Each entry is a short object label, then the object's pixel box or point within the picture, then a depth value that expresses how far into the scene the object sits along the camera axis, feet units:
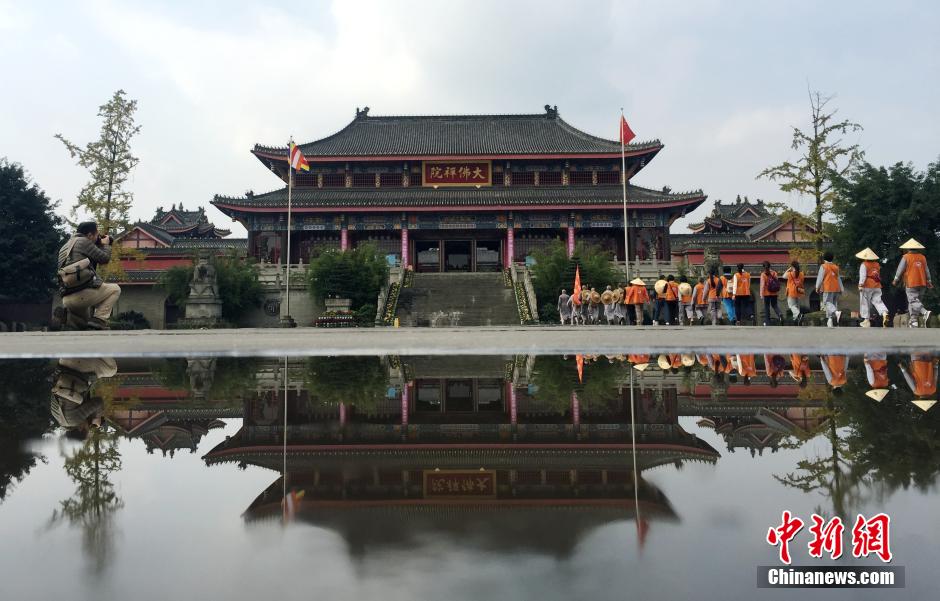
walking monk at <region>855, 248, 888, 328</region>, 38.95
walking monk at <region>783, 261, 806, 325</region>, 42.93
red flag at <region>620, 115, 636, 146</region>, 86.22
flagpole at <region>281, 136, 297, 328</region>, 72.18
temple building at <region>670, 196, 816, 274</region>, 95.40
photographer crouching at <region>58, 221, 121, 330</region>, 26.89
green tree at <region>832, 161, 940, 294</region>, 73.10
